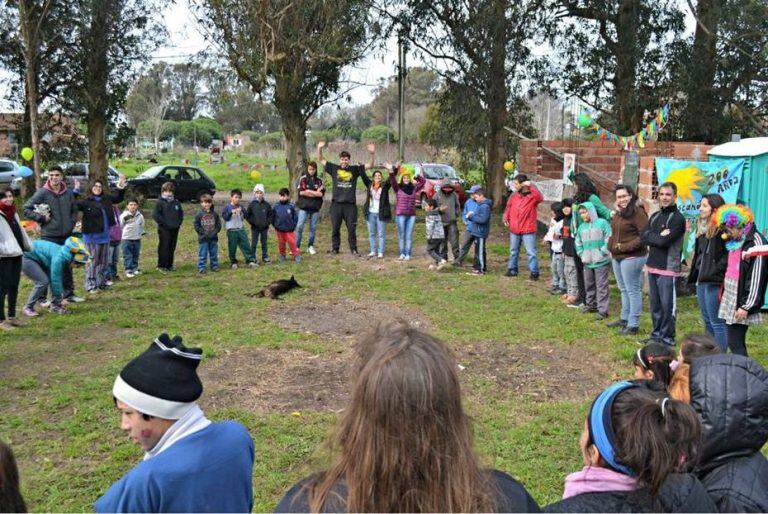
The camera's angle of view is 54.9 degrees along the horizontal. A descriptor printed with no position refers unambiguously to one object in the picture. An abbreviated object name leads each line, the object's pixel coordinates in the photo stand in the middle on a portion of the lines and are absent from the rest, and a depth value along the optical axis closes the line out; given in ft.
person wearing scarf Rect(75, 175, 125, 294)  36.09
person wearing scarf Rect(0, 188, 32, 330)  28.37
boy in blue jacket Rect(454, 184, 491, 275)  41.75
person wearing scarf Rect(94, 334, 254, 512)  7.82
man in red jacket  40.50
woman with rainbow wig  21.21
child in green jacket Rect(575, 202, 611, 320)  30.81
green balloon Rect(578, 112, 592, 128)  48.85
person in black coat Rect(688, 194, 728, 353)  22.70
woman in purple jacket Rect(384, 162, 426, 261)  44.19
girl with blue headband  7.07
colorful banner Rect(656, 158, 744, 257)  33.83
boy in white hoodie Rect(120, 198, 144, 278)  40.70
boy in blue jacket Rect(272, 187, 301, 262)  45.60
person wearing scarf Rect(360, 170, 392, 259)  45.39
